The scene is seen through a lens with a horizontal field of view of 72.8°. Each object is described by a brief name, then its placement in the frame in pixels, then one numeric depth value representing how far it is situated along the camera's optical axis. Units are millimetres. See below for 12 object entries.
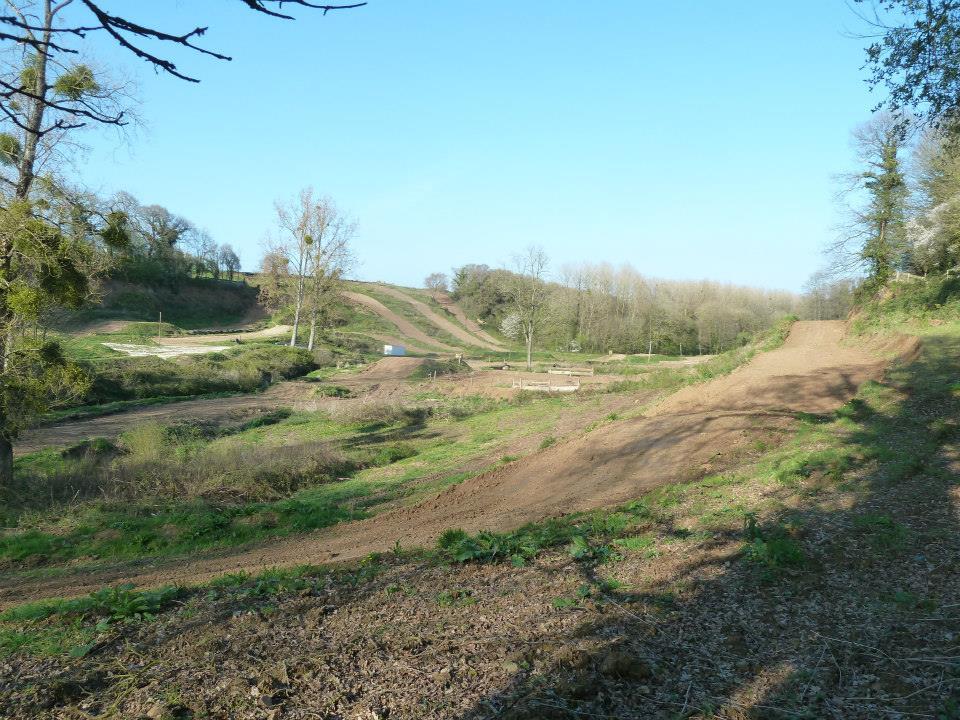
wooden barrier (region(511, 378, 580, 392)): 29141
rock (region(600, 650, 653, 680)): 4098
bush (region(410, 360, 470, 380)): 40094
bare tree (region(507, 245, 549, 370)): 42594
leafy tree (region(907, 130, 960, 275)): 22516
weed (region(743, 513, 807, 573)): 5730
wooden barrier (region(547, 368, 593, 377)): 38625
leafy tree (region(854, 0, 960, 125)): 8555
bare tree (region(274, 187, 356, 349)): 49188
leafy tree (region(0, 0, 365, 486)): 12812
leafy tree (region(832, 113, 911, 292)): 29609
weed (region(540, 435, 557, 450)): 15719
